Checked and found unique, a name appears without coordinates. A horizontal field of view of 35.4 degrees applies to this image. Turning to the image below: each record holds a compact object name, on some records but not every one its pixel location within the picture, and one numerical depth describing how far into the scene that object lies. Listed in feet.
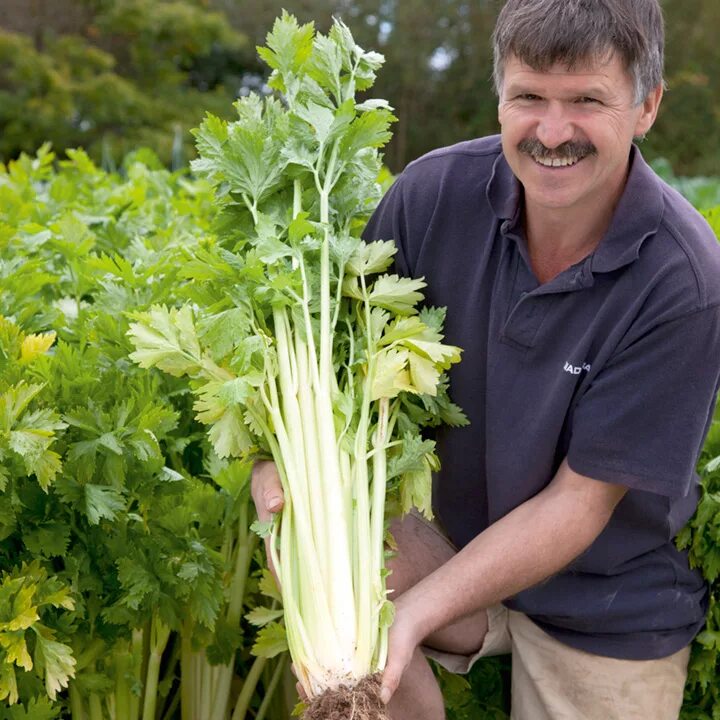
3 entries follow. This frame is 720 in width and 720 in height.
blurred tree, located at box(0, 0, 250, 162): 63.62
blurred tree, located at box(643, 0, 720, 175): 98.63
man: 8.92
